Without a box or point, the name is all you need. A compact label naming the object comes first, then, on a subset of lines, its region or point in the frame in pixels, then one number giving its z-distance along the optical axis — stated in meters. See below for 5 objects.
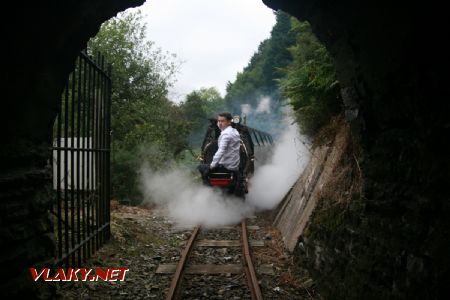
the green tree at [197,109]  31.76
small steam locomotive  8.01
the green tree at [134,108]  11.41
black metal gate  4.20
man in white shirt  8.02
